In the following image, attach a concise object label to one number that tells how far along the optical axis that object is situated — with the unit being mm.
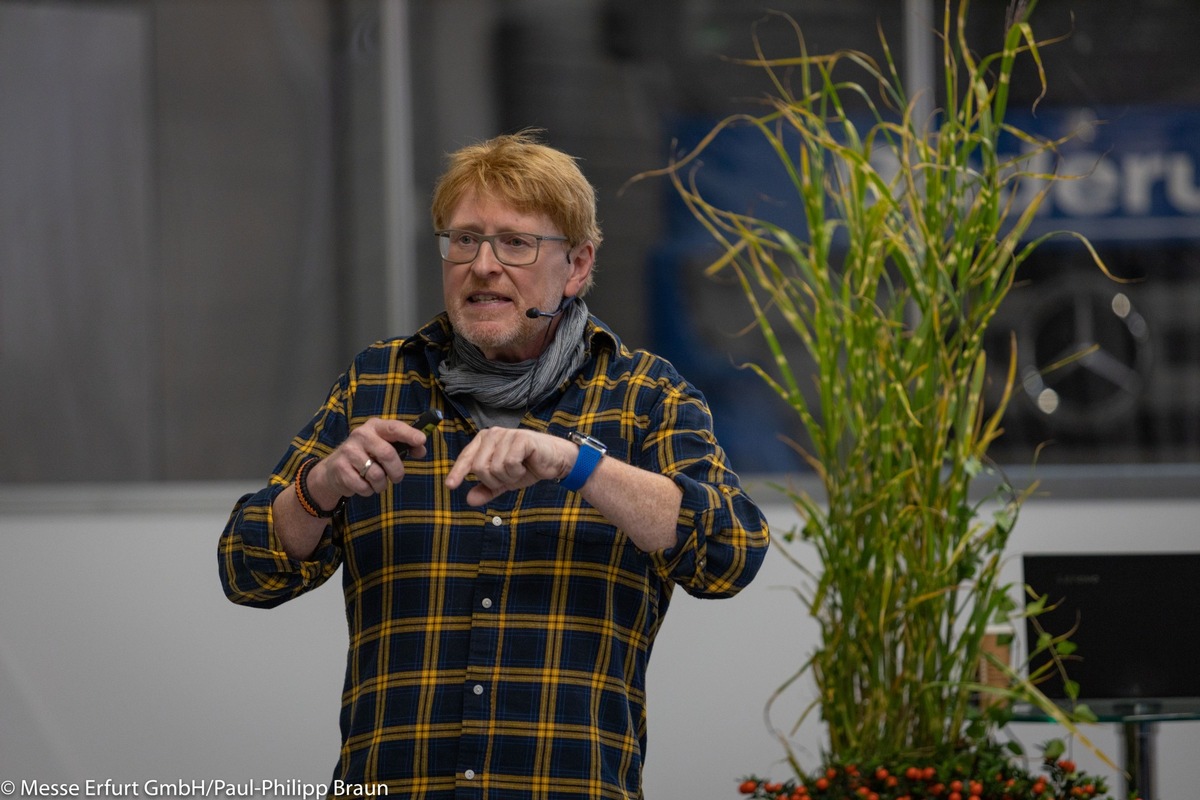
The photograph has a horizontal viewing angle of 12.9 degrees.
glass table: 5626
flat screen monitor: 5746
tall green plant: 5429
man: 5183
